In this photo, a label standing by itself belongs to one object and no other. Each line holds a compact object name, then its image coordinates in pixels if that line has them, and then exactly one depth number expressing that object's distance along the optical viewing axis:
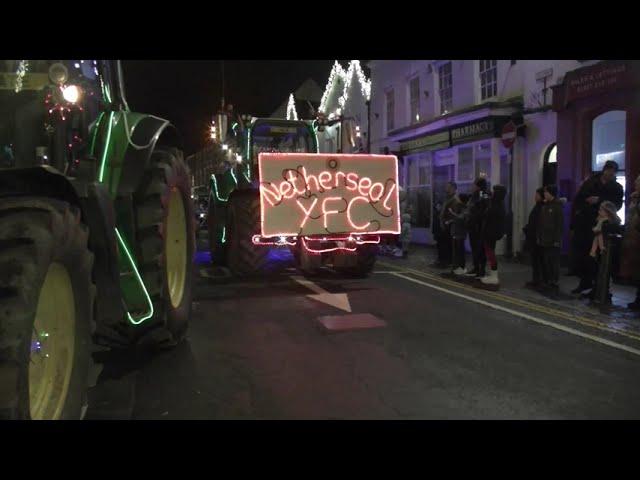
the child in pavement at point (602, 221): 8.33
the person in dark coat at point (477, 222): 10.45
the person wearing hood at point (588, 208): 8.89
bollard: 8.09
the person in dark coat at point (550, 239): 9.30
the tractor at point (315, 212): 8.68
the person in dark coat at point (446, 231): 12.18
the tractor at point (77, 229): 2.47
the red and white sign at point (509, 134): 13.23
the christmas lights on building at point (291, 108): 38.99
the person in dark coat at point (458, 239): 11.30
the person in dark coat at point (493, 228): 9.88
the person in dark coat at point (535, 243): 9.58
